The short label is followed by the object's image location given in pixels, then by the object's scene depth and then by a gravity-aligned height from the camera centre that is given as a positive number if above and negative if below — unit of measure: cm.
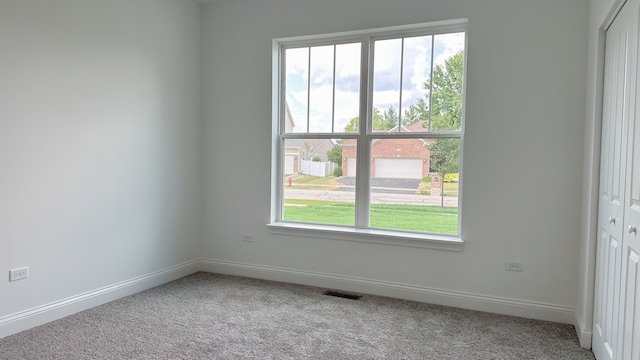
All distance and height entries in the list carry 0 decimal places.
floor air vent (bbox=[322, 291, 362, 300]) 375 -121
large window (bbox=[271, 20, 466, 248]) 367 +33
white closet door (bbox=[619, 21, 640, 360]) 187 -39
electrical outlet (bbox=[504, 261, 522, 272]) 333 -80
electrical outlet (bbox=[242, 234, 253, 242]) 436 -80
